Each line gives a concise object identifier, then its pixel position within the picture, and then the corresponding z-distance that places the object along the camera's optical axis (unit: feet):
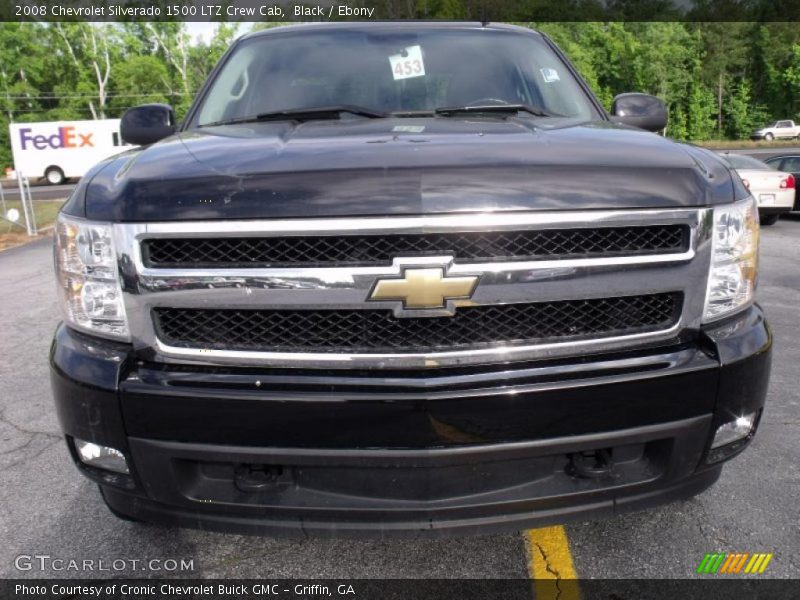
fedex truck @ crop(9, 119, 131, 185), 114.93
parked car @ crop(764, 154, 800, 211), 47.11
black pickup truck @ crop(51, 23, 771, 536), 5.83
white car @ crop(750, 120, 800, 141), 171.73
